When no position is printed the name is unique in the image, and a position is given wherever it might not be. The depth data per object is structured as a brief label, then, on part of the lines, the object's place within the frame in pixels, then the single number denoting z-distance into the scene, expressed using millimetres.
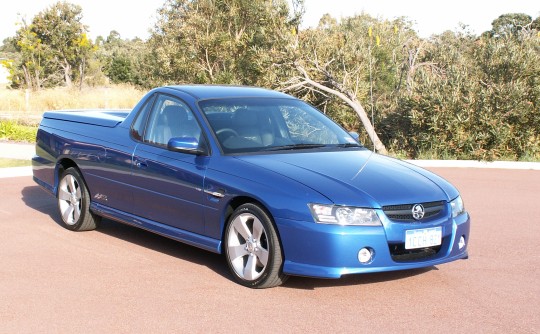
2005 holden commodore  5926
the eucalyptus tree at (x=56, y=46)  40469
